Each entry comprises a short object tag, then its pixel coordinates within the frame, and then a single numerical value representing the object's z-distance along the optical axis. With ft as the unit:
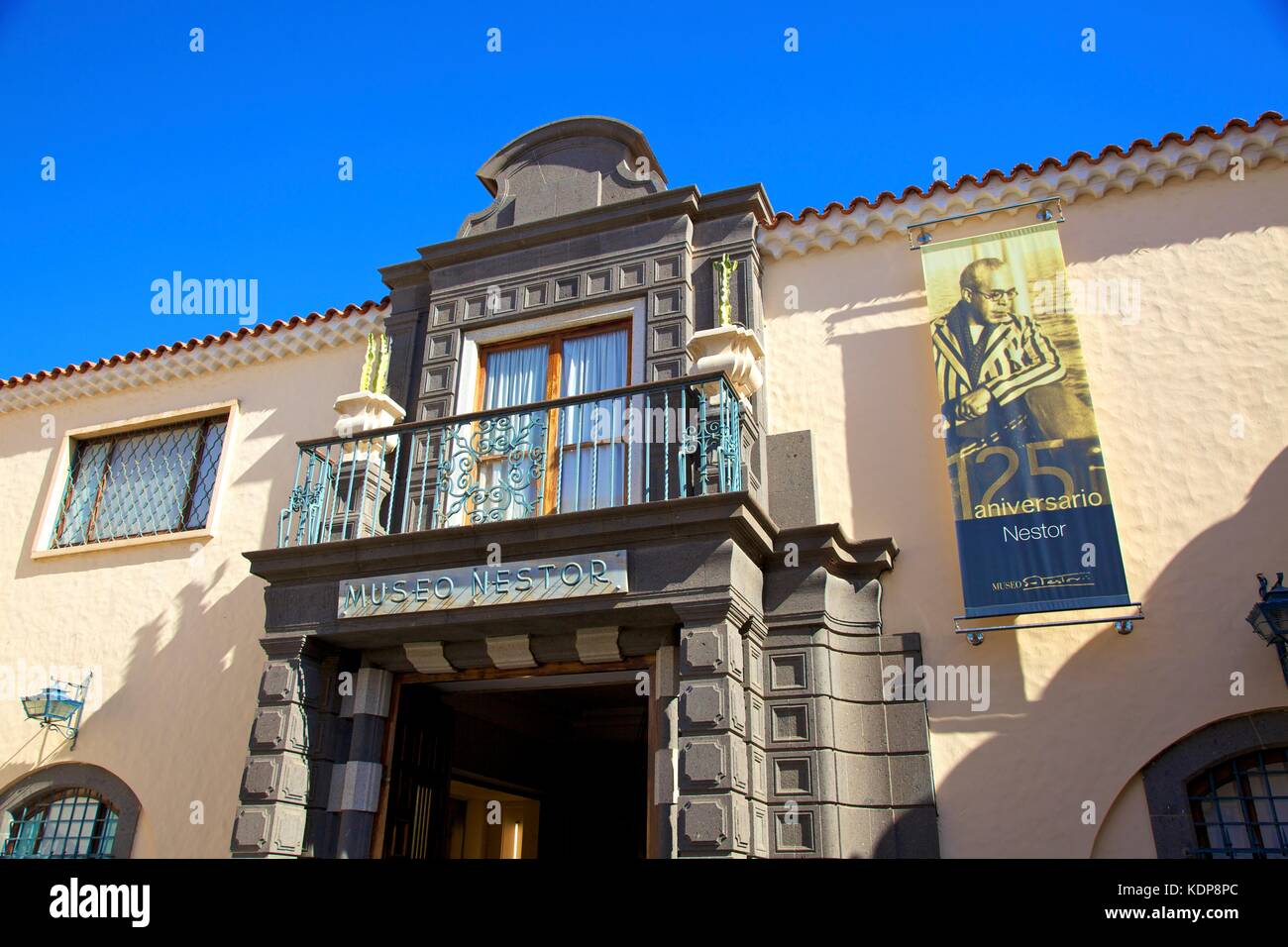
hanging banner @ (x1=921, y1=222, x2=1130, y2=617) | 21.33
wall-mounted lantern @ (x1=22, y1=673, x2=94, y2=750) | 28.30
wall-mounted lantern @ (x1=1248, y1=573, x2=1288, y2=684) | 19.04
